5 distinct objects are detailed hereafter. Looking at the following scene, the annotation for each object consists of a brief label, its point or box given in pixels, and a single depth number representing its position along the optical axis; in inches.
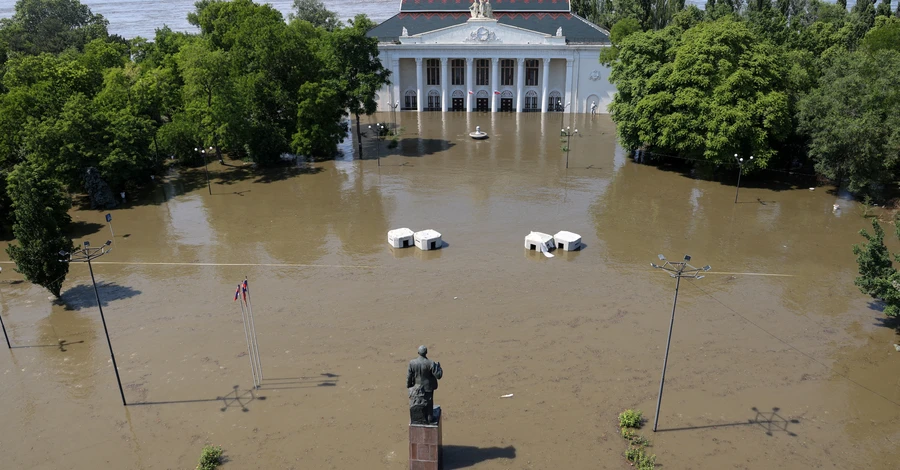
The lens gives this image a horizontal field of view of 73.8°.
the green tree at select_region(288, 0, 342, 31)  3469.5
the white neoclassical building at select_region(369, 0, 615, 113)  2487.7
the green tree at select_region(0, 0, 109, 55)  2610.7
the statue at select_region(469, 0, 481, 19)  2527.1
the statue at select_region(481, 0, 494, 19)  2502.5
